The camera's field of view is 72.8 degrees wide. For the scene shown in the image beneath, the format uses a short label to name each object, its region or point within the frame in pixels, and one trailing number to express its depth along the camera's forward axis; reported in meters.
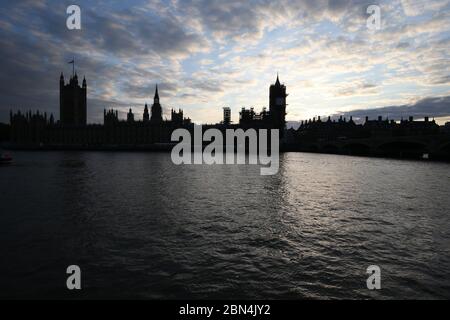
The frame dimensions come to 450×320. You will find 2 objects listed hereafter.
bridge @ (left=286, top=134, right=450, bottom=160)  78.14
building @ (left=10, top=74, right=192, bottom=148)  197.62
